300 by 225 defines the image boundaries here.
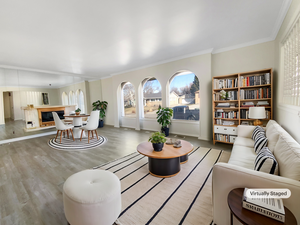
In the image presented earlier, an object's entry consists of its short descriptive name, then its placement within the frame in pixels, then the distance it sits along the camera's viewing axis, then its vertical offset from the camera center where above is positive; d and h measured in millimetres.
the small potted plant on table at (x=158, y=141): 2377 -631
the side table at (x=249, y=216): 856 -759
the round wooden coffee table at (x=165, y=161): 2225 -940
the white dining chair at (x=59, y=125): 4426 -522
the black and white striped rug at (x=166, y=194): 1519 -1233
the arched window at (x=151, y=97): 5656 +380
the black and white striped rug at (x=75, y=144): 3945 -1116
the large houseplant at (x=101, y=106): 7324 +75
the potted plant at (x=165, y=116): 4738 -384
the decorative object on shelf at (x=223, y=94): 3656 +234
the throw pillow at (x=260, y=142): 1992 -623
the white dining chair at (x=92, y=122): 4379 -455
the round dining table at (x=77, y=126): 5014 -647
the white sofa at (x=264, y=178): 1012 -644
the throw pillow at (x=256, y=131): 2523 -564
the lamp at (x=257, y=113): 2971 -254
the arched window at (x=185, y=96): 4695 +308
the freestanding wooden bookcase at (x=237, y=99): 3252 +74
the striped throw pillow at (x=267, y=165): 1238 -590
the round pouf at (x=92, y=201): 1233 -868
